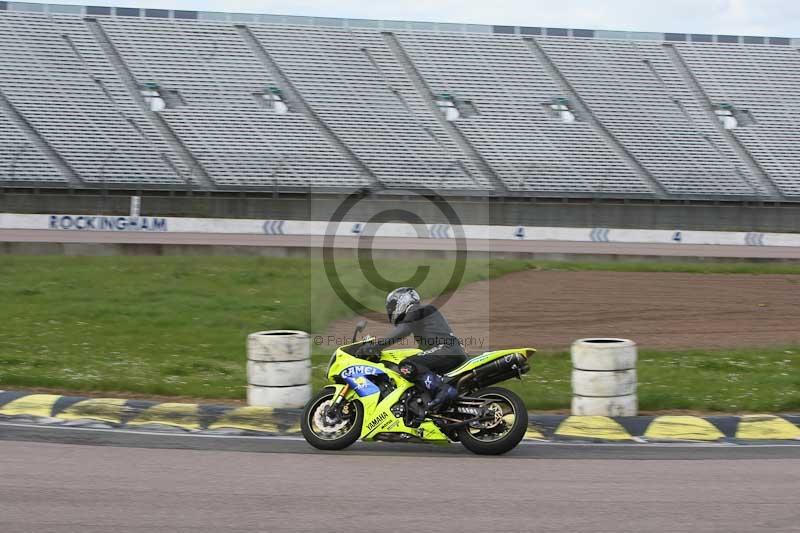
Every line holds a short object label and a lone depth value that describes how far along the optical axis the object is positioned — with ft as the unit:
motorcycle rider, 57.57
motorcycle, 56.34
